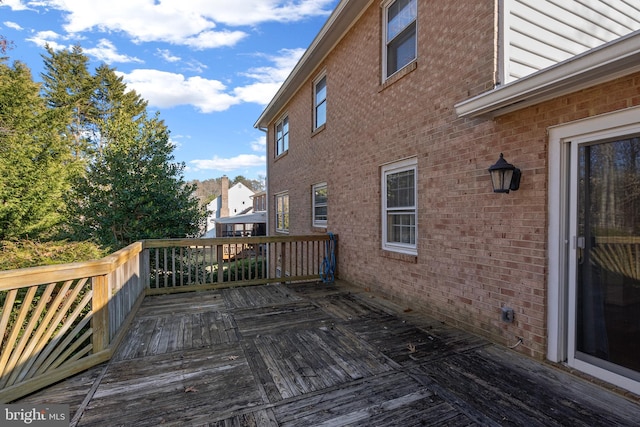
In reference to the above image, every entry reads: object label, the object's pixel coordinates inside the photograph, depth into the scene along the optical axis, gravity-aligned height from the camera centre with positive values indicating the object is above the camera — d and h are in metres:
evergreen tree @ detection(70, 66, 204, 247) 7.95 +0.48
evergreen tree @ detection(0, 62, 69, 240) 8.94 +1.28
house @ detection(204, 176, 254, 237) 32.56 +0.88
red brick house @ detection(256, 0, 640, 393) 2.32 +0.43
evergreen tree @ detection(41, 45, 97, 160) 18.16 +7.42
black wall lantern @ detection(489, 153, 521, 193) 2.87 +0.32
